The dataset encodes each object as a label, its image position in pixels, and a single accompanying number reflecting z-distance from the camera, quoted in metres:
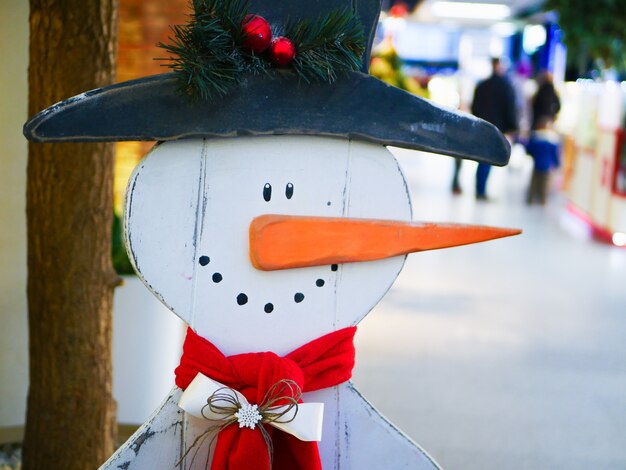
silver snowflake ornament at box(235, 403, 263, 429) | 1.32
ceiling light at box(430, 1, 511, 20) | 16.94
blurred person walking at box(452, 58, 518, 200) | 7.91
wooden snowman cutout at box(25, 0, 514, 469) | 1.32
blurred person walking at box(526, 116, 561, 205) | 8.07
